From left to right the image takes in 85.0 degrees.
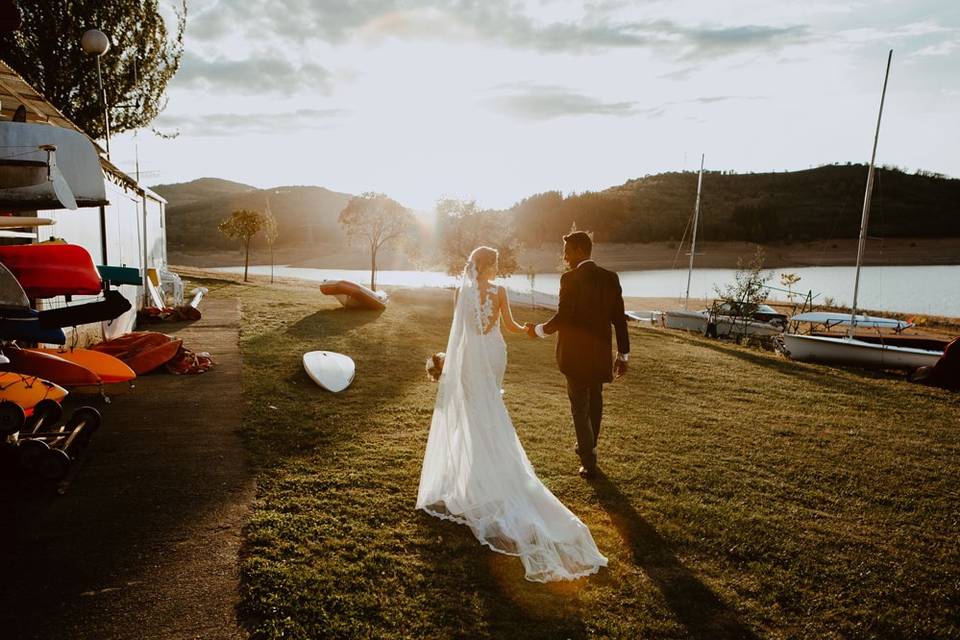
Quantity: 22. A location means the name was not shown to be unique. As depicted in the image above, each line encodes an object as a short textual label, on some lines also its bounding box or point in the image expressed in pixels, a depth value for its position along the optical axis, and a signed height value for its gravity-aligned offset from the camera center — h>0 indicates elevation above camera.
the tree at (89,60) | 15.60 +5.61
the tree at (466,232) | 32.09 +1.73
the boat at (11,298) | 3.47 -0.44
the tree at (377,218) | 35.41 +2.38
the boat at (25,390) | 5.08 -1.55
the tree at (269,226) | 39.88 +1.65
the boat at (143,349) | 8.48 -1.83
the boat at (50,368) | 5.99 -1.54
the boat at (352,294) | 17.88 -1.43
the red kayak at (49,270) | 4.20 -0.29
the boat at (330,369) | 8.61 -2.03
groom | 5.44 -0.65
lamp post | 10.28 +3.85
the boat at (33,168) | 3.38 +0.43
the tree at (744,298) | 22.28 -0.97
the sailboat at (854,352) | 14.41 -1.97
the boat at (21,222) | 3.96 +0.09
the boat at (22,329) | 3.73 -0.69
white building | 4.17 +0.33
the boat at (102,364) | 6.61 -1.62
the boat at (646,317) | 31.28 -2.89
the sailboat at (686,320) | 27.09 -2.54
